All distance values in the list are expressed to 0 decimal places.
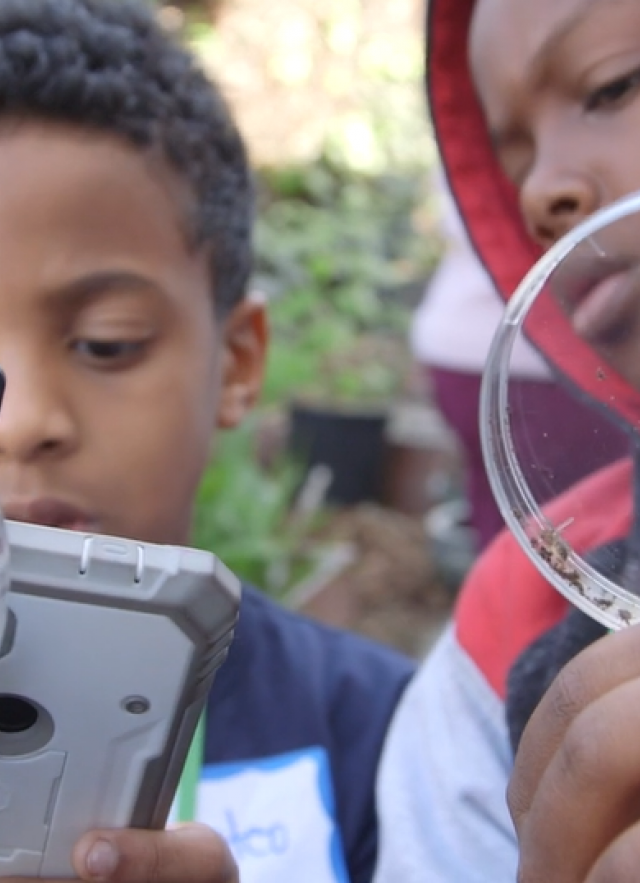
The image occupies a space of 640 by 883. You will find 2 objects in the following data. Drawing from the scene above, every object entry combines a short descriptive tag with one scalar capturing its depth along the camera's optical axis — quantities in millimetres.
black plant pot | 3531
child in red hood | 687
